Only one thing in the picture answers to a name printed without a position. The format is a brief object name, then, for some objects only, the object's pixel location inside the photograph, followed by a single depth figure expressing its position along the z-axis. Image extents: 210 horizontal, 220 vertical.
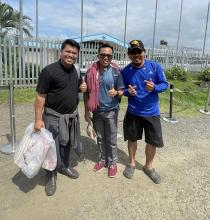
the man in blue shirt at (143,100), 2.42
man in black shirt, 2.18
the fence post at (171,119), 4.80
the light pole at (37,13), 10.15
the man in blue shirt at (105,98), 2.44
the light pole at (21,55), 7.07
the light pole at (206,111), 5.77
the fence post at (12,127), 3.01
